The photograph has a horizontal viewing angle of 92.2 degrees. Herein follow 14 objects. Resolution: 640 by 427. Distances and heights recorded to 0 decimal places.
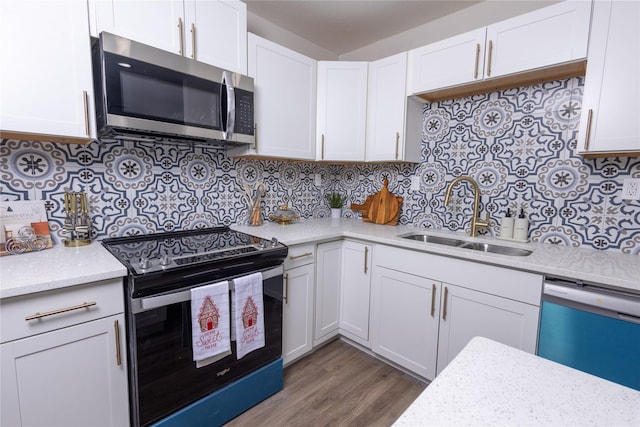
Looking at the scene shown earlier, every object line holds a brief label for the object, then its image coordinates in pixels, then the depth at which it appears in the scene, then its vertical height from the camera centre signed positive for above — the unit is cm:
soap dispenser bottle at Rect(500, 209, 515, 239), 193 -27
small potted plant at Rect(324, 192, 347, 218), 289 -21
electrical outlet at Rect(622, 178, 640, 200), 158 -1
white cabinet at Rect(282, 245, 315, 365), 188 -78
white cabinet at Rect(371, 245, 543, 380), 149 -68
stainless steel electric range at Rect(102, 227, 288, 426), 123 -66
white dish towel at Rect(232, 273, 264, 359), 147 -66
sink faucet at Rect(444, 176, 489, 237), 203 -13
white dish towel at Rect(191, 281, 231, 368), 133 -65
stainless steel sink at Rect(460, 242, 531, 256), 180 -40
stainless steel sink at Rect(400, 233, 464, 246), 206 -39
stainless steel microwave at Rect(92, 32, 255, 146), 134 +39
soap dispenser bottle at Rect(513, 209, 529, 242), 188 -26
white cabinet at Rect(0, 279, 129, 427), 102 -67
